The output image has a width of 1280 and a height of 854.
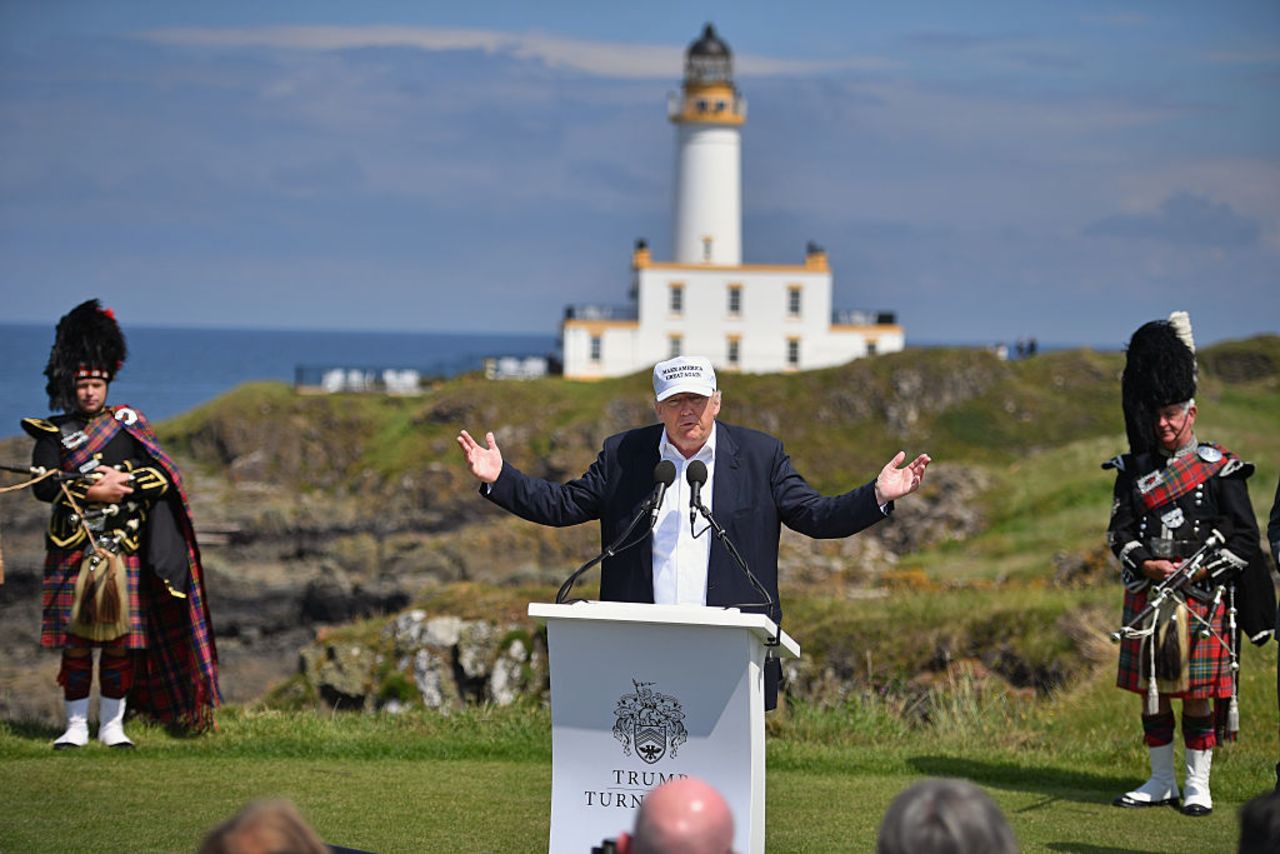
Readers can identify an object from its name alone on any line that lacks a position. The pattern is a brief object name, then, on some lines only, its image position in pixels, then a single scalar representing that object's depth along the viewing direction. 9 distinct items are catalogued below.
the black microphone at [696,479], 12.32
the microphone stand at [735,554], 12.20
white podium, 11.06
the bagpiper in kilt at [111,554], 18.34
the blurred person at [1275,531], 14.03
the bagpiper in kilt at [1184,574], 16.42
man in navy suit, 12.83
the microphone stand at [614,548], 11.59
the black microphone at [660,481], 12.15
